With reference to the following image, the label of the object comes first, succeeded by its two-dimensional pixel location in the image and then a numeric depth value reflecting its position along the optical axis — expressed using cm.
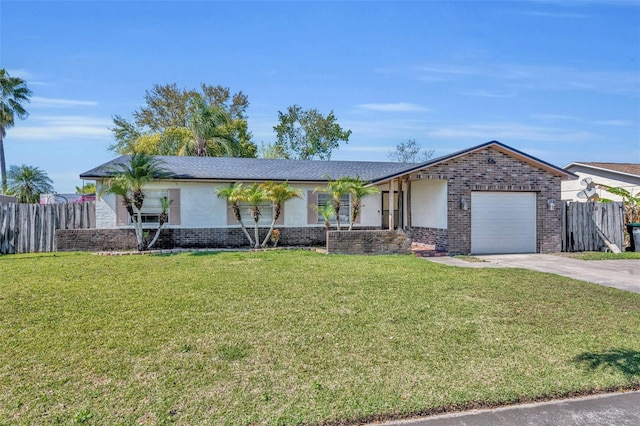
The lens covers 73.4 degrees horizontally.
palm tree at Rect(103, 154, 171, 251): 1412
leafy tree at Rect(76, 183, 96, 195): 3641
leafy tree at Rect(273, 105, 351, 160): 4400
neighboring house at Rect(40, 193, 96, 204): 2443
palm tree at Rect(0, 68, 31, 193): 3081
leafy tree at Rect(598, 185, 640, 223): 1767
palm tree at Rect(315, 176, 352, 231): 1509
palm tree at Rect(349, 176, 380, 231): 1512
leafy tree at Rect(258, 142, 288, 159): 3731
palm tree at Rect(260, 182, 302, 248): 1513
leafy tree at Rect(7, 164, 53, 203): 2958
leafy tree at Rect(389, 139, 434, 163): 4881
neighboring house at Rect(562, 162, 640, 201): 2286
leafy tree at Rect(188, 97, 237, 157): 2797
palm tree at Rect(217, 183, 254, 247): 1501
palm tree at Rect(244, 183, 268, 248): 1501
